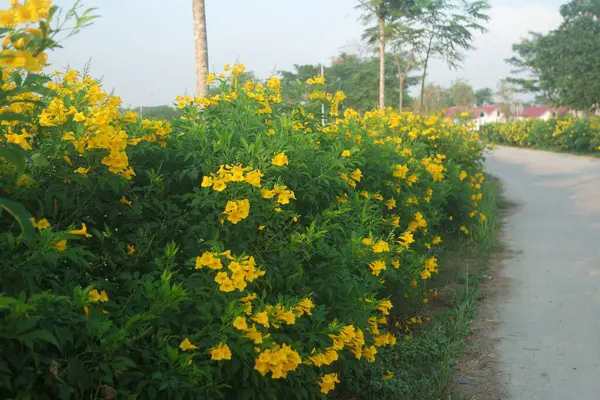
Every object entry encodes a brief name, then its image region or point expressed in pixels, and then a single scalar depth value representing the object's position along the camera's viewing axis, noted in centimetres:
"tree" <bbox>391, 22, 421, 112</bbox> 2209
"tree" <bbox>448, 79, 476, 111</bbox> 5878
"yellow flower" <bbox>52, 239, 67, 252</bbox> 185
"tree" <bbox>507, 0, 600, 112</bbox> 2922
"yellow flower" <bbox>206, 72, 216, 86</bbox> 404
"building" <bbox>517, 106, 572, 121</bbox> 9008
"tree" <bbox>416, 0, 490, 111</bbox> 2294
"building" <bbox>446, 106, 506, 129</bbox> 9562
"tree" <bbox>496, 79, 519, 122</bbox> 6600
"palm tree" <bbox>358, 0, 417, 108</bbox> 2128
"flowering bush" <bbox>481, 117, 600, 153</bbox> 2225
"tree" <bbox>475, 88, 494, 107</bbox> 10365
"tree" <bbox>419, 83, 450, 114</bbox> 4590
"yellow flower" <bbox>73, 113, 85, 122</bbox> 224
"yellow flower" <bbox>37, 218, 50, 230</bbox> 195
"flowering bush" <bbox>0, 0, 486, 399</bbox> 175
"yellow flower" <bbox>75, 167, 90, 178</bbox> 216
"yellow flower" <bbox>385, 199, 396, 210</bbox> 439
